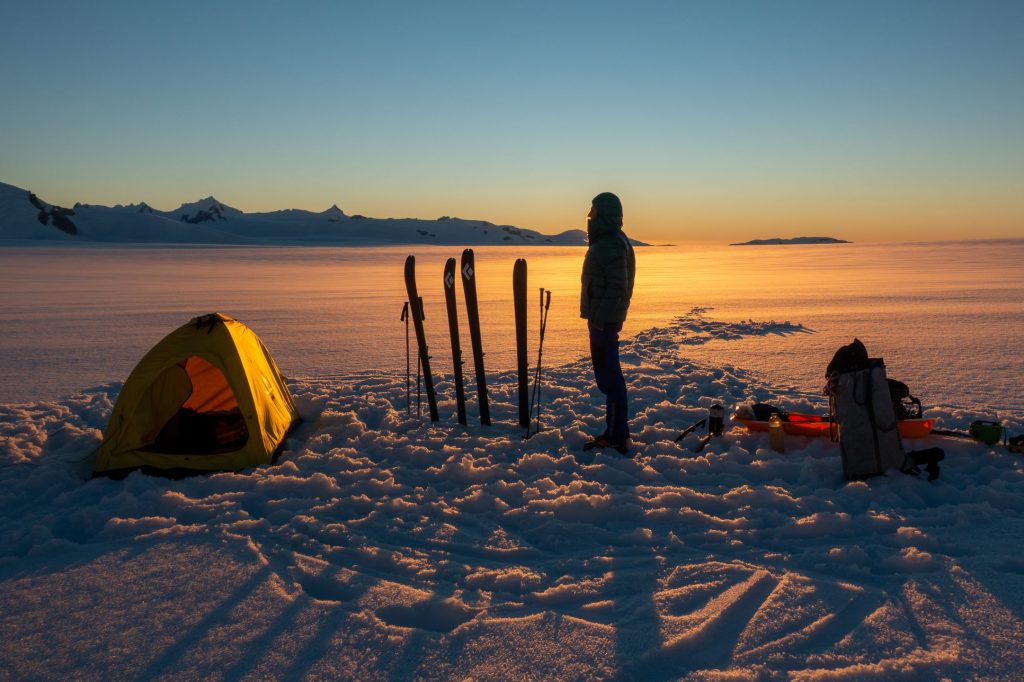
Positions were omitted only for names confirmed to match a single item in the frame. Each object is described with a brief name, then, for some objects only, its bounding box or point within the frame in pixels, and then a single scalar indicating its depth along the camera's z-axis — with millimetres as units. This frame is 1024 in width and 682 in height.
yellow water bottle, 5387
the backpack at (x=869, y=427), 4629
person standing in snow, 5355
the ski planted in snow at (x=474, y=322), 6223
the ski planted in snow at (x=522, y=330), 6109
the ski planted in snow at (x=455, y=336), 6402
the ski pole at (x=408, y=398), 6816
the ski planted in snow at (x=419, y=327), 6309
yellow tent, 5137
